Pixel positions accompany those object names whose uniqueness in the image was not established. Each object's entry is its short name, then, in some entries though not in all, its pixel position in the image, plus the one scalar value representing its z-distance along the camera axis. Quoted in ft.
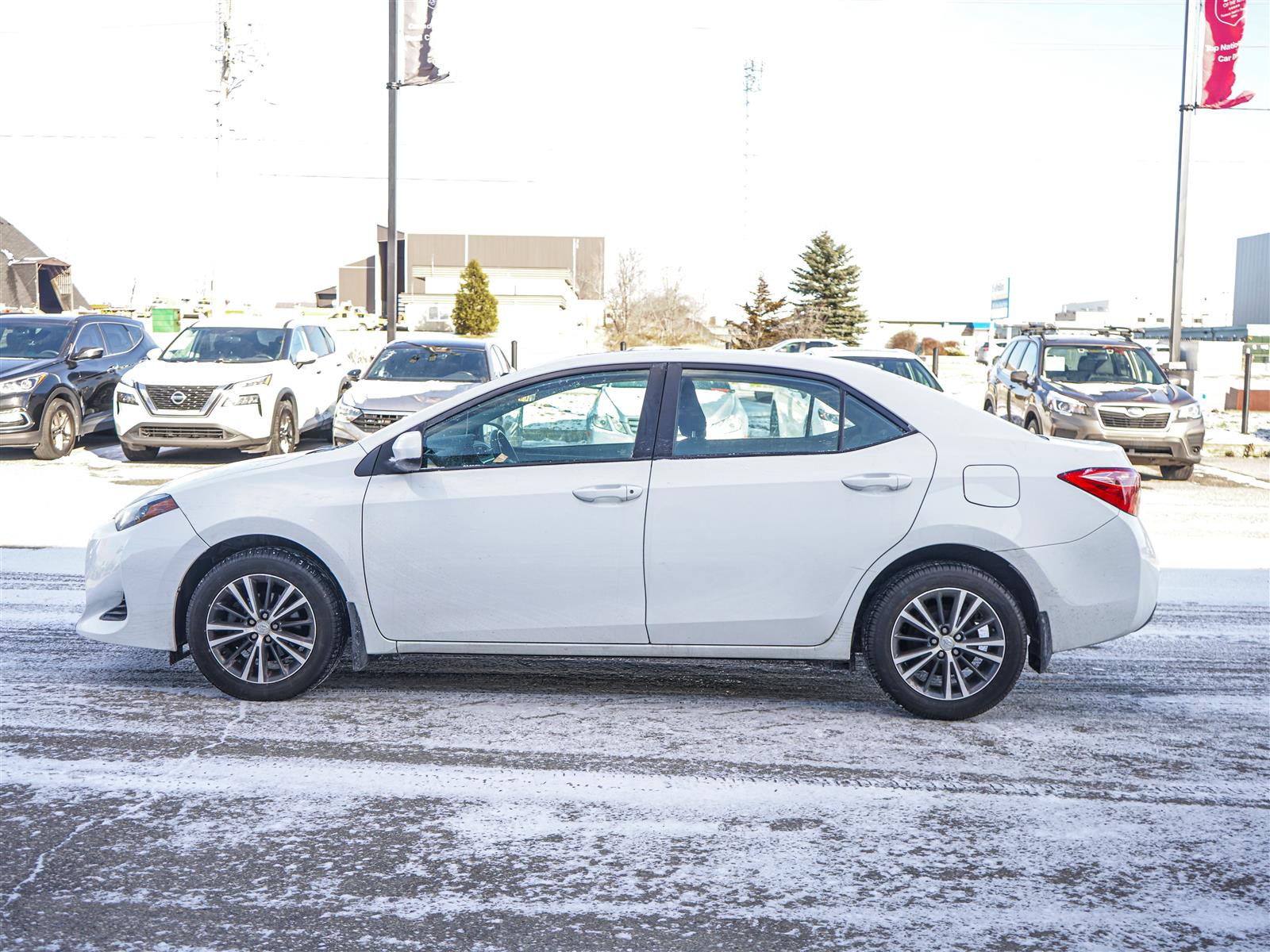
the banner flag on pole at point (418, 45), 75.72
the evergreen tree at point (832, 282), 258.98
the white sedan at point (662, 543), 18.01
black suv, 52.47
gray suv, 54.13
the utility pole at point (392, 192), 75.77
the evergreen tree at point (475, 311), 203.62
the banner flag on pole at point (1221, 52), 77.82
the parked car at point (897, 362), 52.90
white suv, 51.62
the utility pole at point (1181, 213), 79.30
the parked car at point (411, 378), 48.11
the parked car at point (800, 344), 140.13
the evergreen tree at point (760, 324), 186.70
